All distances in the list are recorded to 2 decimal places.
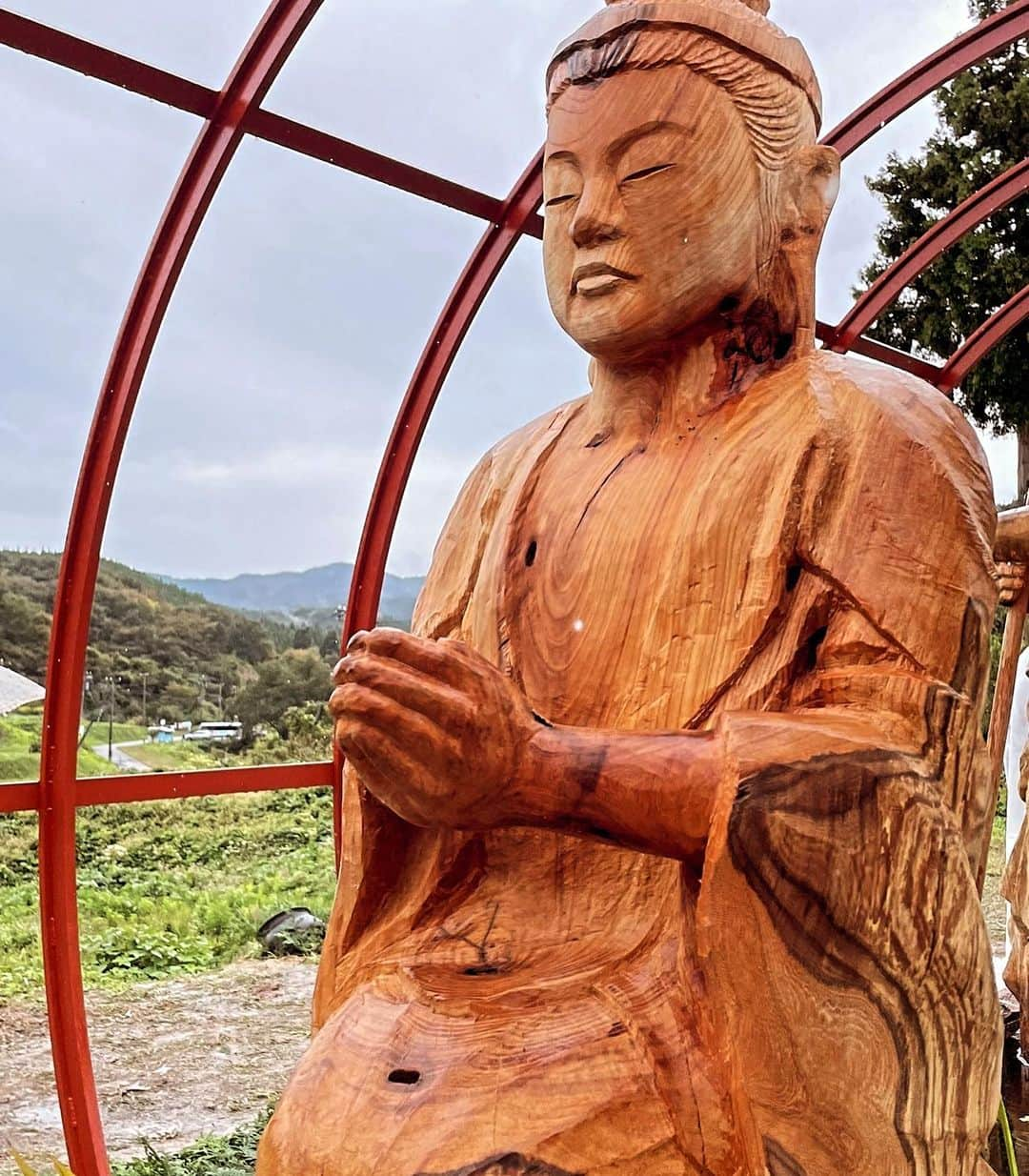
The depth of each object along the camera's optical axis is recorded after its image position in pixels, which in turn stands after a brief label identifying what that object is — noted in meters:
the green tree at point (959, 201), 8.80
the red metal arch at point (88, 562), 3.57
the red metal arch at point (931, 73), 4.99
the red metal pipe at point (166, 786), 3.49
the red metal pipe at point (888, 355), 6.72
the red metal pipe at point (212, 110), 3.14
